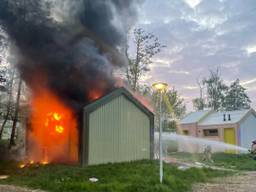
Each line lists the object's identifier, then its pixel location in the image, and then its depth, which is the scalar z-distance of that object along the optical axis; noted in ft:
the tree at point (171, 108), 83.61
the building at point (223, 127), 53.31
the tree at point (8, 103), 50.04
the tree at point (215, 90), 104.51
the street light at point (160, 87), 22.30
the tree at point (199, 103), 108.26
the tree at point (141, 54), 60.67
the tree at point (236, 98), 107.21
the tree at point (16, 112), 48.76
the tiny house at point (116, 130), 30.20
